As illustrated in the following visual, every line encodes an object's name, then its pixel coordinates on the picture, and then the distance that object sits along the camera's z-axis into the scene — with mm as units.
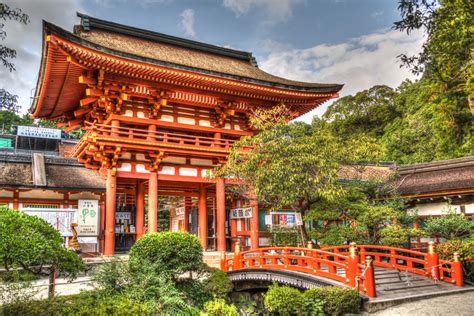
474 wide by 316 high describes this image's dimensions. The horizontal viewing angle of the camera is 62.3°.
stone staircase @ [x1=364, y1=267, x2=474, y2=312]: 10172
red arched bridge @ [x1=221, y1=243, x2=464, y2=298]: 10766
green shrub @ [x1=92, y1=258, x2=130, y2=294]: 10398
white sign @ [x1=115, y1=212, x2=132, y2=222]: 19811
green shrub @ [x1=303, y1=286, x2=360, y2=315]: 9648
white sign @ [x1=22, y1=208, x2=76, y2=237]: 15934
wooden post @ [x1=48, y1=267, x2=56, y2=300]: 9547
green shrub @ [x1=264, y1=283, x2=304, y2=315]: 10060
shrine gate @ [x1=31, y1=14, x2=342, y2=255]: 15641
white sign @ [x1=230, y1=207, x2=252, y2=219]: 18719
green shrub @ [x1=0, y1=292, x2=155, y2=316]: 8648
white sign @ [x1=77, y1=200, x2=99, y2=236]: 16891
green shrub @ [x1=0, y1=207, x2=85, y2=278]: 7707
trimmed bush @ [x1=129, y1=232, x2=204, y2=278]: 11555
